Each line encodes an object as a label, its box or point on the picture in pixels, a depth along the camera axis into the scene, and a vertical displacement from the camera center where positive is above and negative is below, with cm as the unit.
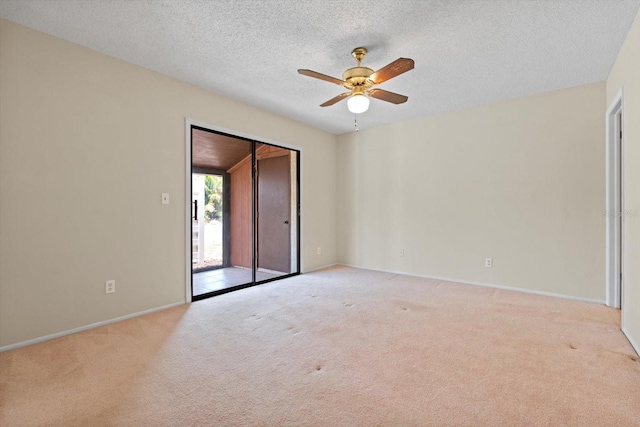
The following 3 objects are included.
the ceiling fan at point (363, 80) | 237 +110
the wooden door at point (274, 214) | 449 -3
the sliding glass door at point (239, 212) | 367 +0
